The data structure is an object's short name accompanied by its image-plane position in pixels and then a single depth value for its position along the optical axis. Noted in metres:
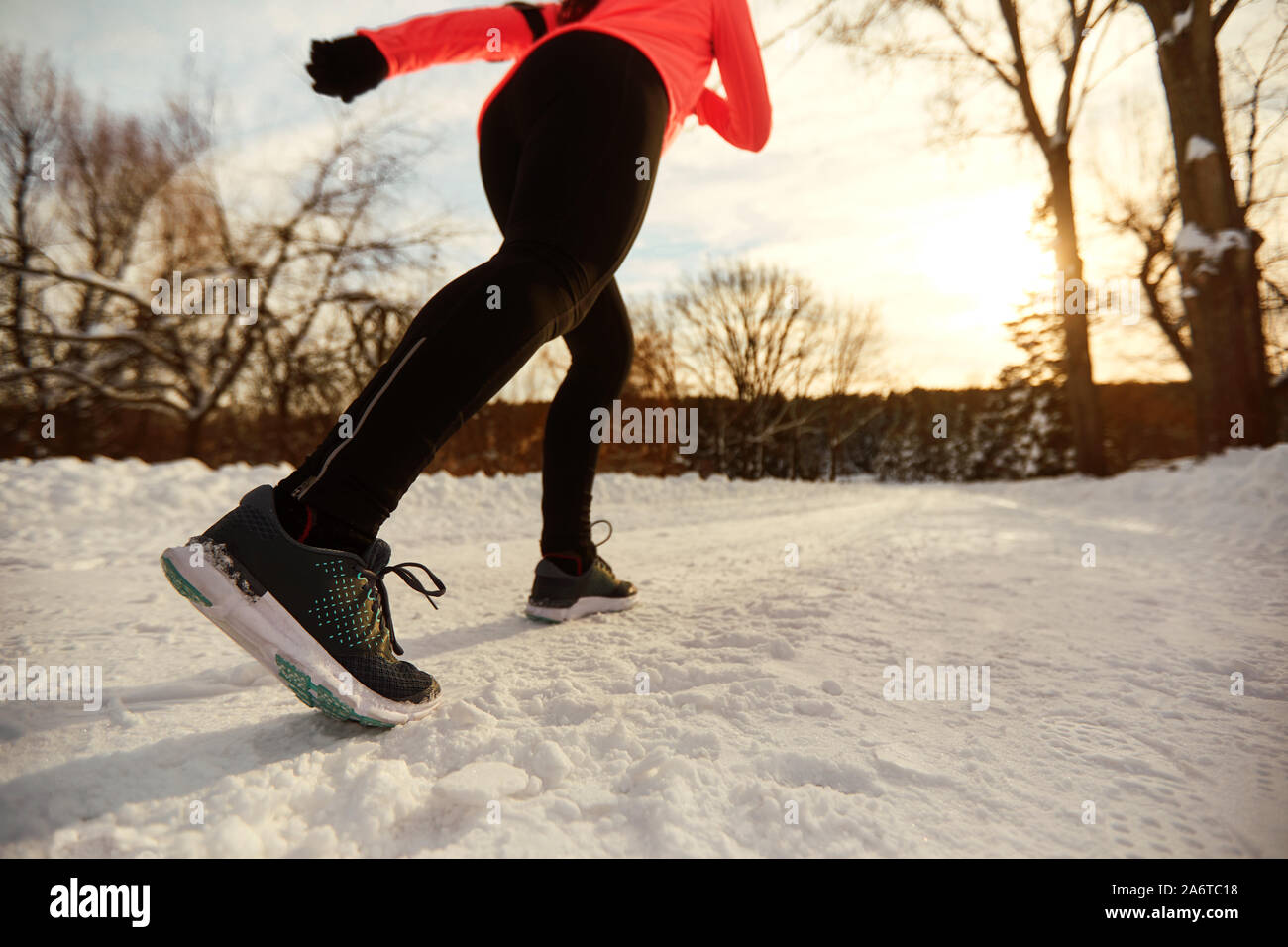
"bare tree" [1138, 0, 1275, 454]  5.60
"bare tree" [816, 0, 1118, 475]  9.27
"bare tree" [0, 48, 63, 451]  7.07
